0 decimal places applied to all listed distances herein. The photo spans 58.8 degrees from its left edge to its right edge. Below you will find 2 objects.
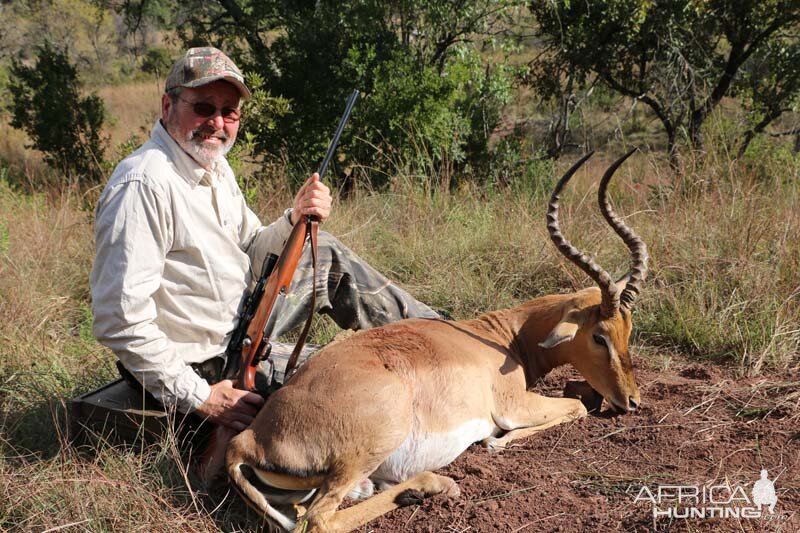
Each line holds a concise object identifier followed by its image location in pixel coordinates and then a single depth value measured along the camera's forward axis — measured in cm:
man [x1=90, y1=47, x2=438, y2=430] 329
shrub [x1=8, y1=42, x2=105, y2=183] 1056
